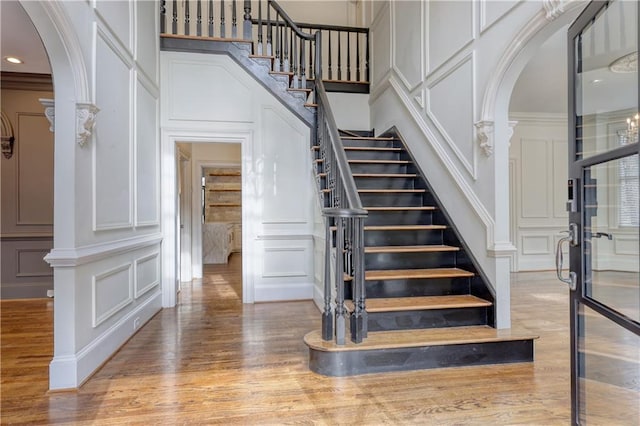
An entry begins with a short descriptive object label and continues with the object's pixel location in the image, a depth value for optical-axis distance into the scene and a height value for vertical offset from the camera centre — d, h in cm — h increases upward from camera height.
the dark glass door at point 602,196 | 135 +6
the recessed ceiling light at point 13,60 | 368 +171
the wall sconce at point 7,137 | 427 +98
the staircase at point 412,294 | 238 -71
